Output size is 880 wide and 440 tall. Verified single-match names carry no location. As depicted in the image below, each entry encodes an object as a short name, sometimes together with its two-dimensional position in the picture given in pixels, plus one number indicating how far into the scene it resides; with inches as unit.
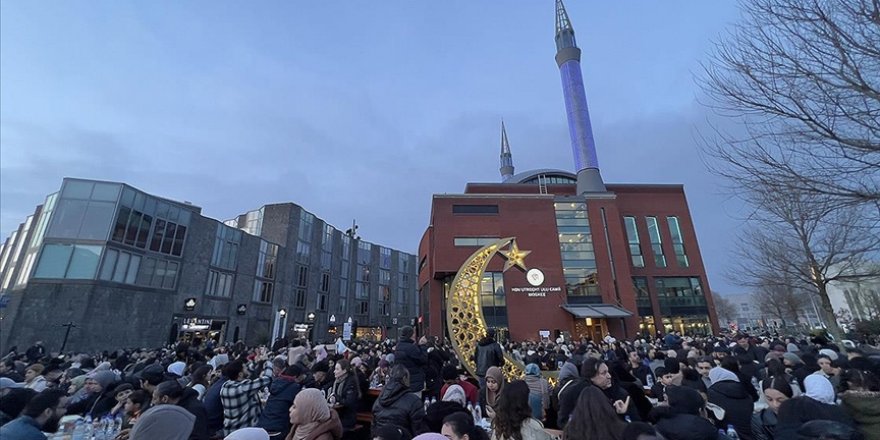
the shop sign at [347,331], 920.9
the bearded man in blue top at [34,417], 139.3
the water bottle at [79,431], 171.5
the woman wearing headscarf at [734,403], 179.2
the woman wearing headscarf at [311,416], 145.9
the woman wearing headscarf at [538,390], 209.8
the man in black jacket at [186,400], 157.8
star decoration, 432.8
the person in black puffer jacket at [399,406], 170.2
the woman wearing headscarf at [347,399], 229.6
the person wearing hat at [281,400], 192.2
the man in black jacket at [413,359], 277.1
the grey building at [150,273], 828.0
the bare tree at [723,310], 2859.3
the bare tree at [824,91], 196.7
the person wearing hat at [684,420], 116.3
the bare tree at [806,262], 558.9
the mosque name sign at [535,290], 1298.0
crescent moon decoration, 373.4
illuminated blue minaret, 1607.2
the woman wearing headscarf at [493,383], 198.1
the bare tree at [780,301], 1326.3
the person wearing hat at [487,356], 301.3
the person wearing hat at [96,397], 217.3
